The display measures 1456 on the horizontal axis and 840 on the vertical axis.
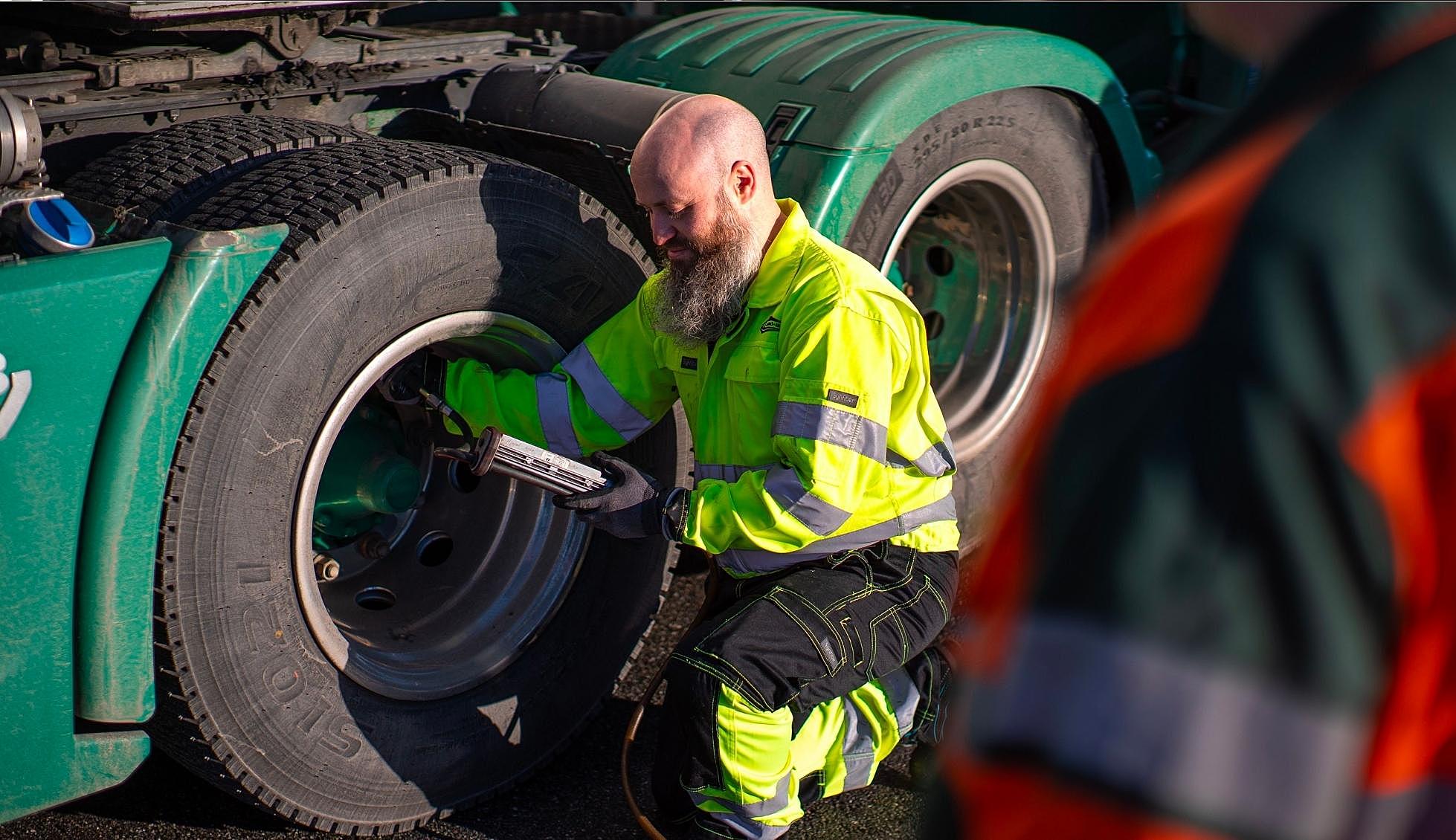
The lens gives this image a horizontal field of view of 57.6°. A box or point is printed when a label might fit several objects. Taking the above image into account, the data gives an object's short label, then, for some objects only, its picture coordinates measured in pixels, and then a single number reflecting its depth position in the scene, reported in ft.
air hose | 9.00
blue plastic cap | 6.87
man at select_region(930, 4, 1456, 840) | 2.15
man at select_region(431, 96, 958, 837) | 8.53
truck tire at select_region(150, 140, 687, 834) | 7.73
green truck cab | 7.20
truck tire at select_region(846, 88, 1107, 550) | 12.16
